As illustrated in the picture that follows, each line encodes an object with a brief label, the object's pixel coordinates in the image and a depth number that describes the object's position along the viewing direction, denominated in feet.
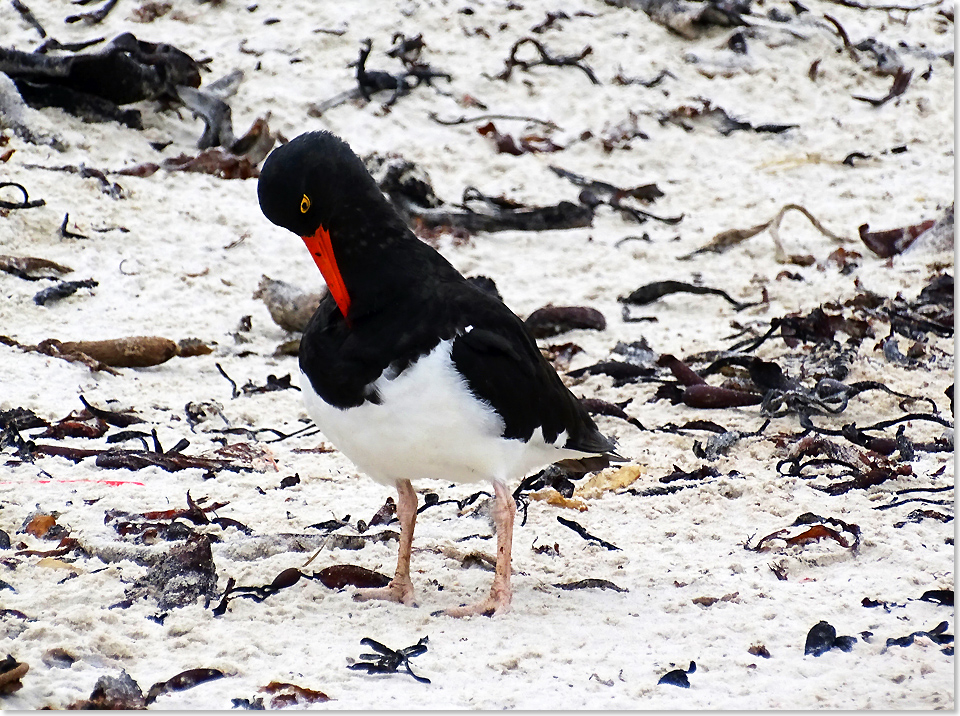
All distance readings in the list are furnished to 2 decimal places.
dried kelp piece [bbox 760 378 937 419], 29.45
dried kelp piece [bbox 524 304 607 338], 37.70
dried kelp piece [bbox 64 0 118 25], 55.42
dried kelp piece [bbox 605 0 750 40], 62.13
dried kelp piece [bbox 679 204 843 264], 43.78
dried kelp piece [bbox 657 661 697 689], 16.86
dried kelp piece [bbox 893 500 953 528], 22.20
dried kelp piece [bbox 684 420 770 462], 27.73
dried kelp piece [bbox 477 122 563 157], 51.98
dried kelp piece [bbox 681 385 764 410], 30.66
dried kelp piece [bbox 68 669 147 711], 15.64
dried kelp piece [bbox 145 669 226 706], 16.19
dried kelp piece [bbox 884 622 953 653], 17.37
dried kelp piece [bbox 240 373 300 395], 32.40
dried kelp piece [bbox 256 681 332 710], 16.16
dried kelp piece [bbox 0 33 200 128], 44.57
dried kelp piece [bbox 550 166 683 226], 47.37
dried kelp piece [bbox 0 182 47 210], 38.40
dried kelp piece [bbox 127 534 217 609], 19.62
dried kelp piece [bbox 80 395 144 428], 28.17
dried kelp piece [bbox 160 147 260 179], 44.42
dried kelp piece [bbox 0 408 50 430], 26.55
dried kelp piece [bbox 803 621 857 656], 17.60
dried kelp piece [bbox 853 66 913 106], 57.00
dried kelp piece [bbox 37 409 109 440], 26.89
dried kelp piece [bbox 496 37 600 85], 57.72
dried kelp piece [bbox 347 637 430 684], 17.42
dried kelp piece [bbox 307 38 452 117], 52.90
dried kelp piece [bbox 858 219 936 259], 42.52
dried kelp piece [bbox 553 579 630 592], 21.34
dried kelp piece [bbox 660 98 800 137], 54.95
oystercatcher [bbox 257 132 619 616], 19.65
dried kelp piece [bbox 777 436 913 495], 24.67
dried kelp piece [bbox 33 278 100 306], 34.63
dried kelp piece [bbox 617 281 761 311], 39.22
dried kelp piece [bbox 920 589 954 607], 18.63
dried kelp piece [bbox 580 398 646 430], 30.14
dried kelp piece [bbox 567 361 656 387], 33.19
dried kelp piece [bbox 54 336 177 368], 31.99
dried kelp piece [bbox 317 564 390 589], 21.61
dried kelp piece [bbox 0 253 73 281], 35.53
